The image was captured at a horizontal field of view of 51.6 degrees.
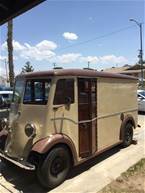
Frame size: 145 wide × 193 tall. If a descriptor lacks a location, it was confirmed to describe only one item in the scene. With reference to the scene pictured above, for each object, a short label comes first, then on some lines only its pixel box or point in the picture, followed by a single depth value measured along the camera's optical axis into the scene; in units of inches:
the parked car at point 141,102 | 342.6
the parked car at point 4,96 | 220.9
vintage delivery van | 117.5
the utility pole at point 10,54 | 370.0
